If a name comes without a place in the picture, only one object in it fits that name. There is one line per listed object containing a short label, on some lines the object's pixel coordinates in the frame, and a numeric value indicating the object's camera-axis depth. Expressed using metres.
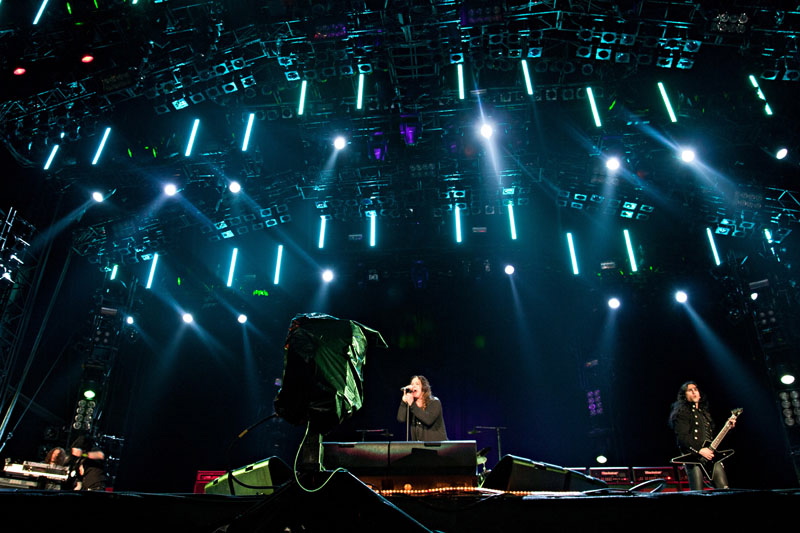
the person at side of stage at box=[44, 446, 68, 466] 7.49
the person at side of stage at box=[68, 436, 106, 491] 6.61
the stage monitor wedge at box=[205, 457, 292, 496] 2.87
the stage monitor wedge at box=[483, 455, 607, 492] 2.88
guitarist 6.12
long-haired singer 5.66
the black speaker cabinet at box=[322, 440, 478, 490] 2.73
